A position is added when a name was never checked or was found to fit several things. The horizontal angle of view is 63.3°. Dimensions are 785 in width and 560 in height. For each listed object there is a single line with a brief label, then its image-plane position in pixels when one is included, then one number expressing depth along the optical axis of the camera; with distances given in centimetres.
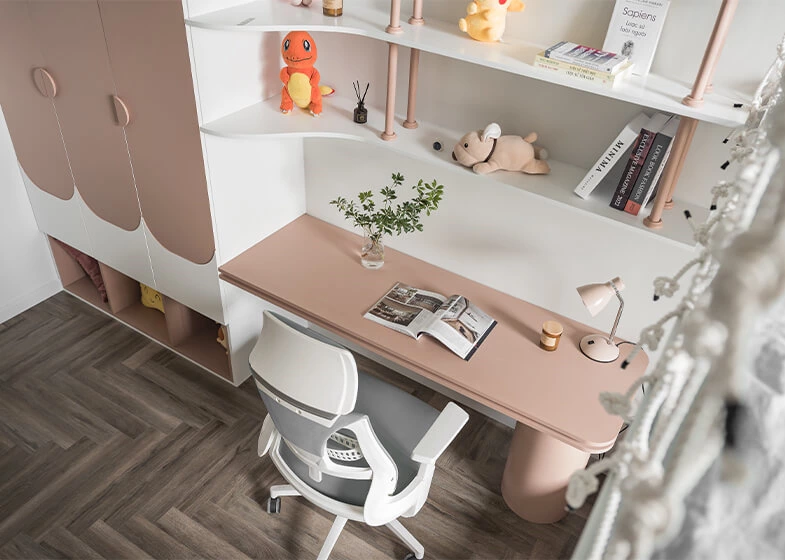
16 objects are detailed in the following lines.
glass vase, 250
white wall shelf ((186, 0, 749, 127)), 163
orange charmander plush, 221
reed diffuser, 228
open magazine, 216
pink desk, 197
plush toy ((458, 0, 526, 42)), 184
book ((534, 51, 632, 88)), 165
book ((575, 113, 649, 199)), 181
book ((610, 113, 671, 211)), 177
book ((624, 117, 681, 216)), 175
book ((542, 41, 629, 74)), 166
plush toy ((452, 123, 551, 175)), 199
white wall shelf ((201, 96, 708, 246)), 187
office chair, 166
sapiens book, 169
